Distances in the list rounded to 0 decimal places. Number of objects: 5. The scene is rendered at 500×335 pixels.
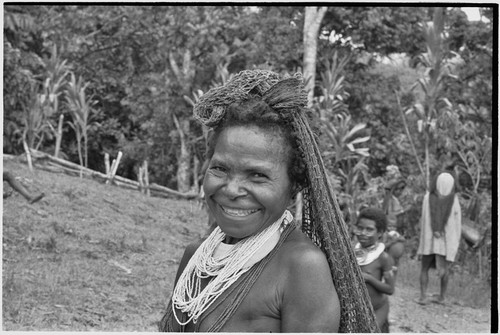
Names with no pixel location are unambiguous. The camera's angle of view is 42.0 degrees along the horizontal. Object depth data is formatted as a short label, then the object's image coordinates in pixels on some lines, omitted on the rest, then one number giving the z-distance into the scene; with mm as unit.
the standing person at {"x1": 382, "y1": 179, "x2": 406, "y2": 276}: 4730
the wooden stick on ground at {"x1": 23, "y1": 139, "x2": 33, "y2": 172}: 10904
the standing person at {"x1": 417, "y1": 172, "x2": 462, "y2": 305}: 6793
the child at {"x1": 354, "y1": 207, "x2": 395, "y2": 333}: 3877
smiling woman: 1470
